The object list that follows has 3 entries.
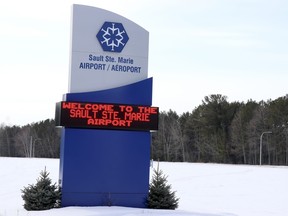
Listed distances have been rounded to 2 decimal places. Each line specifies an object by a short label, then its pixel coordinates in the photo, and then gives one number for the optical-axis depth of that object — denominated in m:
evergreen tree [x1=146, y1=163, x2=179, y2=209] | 18.28
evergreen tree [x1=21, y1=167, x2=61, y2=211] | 17.22
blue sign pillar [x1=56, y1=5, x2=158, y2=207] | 17.61
